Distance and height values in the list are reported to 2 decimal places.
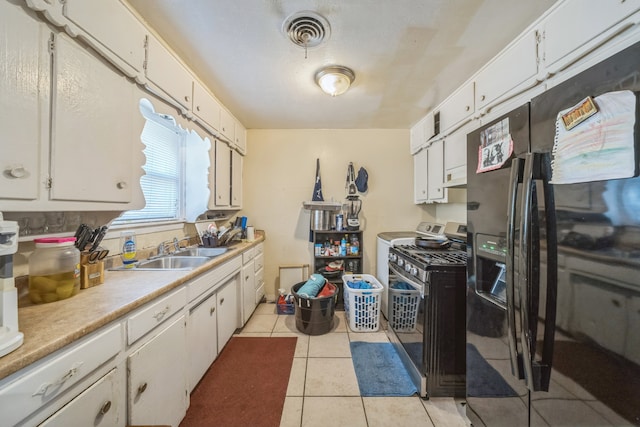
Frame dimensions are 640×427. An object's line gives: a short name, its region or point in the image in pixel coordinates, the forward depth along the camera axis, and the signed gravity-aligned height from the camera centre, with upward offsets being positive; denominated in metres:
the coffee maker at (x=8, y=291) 0.63 -0.23
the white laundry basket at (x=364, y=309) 2.36 -0.95
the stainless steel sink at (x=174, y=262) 1.80 -0.40
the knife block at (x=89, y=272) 1.13 -0.30
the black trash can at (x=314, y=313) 2.29 -0.98
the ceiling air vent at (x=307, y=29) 1.35 +1.14
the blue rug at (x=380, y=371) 1.63 -1.21
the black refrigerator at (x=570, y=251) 0.64 -0.11
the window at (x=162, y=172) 1.96 +0.38
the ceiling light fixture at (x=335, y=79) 1.84 +1.11
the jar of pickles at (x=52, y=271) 0.95 -0.25
